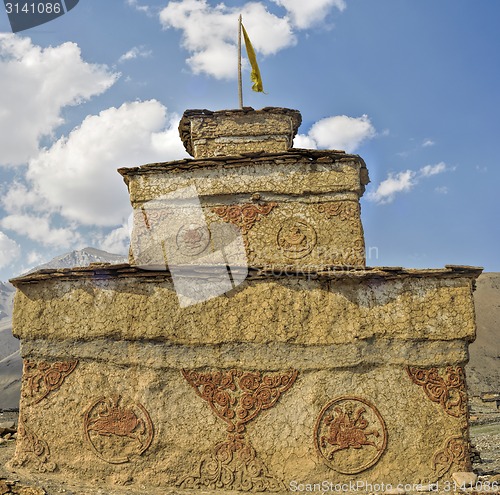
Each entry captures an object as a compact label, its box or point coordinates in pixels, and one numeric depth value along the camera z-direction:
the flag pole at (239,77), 12.99
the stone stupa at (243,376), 6.25
